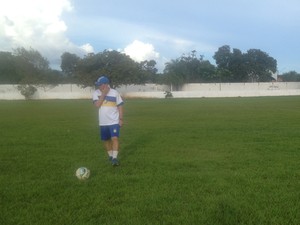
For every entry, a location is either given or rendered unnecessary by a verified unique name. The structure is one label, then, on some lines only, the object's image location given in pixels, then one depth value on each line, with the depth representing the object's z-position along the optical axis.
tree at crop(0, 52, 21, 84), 57.79
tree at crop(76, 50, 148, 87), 50.26
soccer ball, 4.67
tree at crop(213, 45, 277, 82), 70.18
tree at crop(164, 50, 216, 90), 65.97
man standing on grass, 5.76
